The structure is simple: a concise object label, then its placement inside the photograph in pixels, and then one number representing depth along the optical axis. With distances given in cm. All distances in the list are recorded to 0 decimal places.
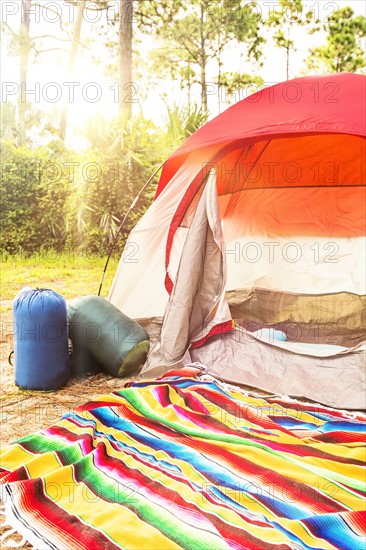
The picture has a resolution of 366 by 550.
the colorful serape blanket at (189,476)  152
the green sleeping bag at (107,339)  286
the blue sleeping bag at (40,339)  265
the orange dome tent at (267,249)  273
